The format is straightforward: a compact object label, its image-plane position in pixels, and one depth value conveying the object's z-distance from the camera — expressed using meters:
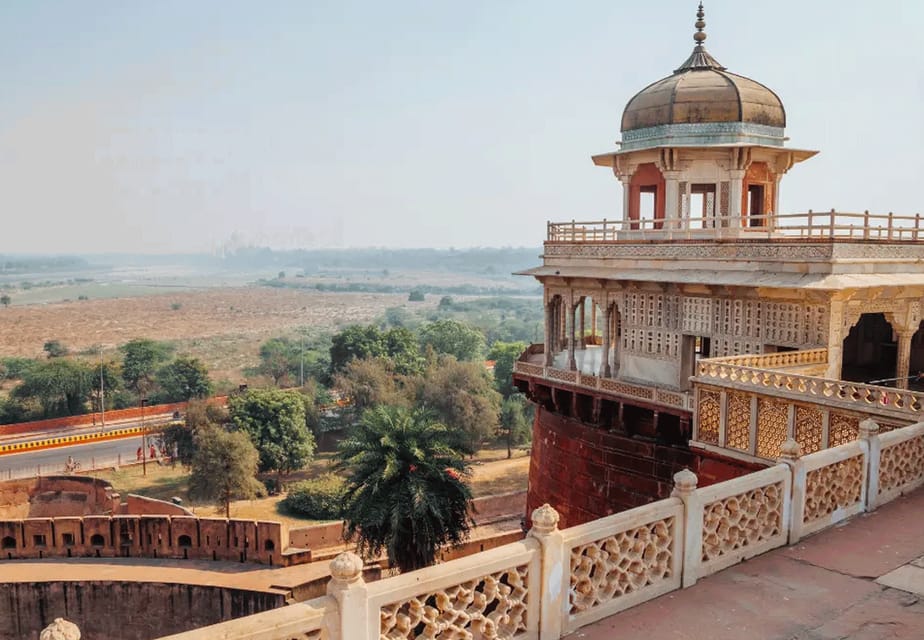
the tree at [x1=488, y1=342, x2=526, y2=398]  55.23
